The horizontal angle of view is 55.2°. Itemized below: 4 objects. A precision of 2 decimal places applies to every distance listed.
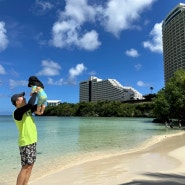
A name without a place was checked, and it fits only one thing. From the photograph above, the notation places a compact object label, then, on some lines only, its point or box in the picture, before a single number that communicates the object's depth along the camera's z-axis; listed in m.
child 3.51
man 3.60
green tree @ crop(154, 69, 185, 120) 32.92
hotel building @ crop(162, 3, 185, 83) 93.59
